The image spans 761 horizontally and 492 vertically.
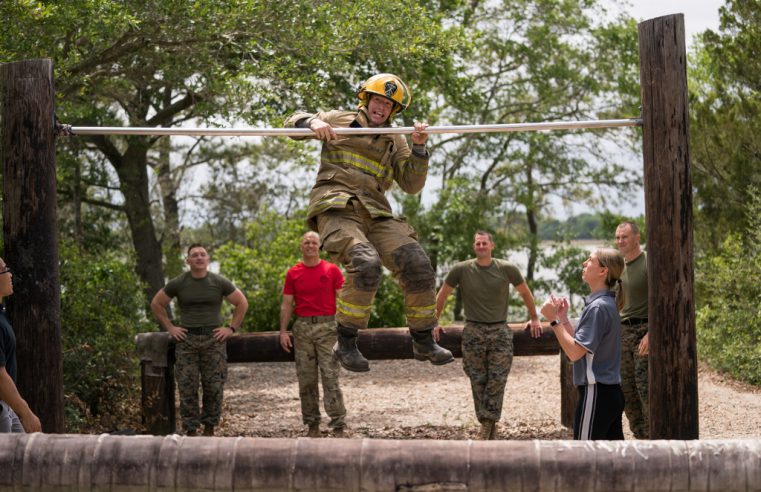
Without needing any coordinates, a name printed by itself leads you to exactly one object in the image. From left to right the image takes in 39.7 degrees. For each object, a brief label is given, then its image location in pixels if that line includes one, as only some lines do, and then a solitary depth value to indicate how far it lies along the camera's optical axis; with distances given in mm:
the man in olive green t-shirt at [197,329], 8391
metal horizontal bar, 4996
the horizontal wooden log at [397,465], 4191
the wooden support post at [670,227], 5008
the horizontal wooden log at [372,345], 8930
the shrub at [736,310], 12039
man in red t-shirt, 8438
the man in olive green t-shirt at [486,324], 8133
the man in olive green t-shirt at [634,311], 7148
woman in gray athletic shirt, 5316
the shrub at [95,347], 9172
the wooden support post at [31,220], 5371
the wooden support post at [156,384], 8617
